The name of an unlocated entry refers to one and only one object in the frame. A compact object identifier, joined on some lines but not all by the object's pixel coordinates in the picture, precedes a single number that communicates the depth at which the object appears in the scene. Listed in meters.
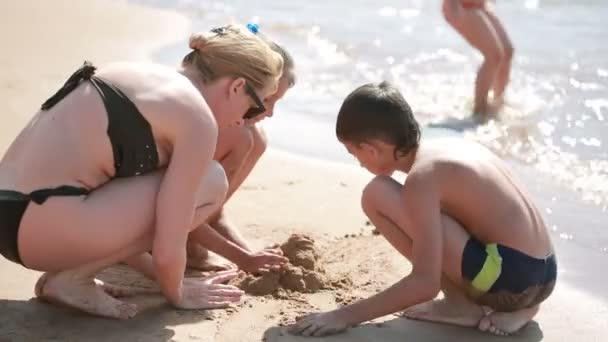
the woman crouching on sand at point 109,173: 2.75
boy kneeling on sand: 2.89
